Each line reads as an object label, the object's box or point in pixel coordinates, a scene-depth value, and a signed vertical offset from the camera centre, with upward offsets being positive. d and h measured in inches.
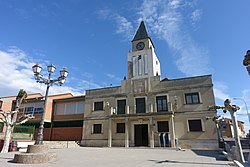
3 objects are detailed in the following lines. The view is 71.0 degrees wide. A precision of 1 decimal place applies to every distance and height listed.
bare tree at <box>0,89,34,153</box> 495.0 +21.5
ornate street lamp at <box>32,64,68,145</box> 344.8 +106.6
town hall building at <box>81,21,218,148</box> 666.2 +88.3
